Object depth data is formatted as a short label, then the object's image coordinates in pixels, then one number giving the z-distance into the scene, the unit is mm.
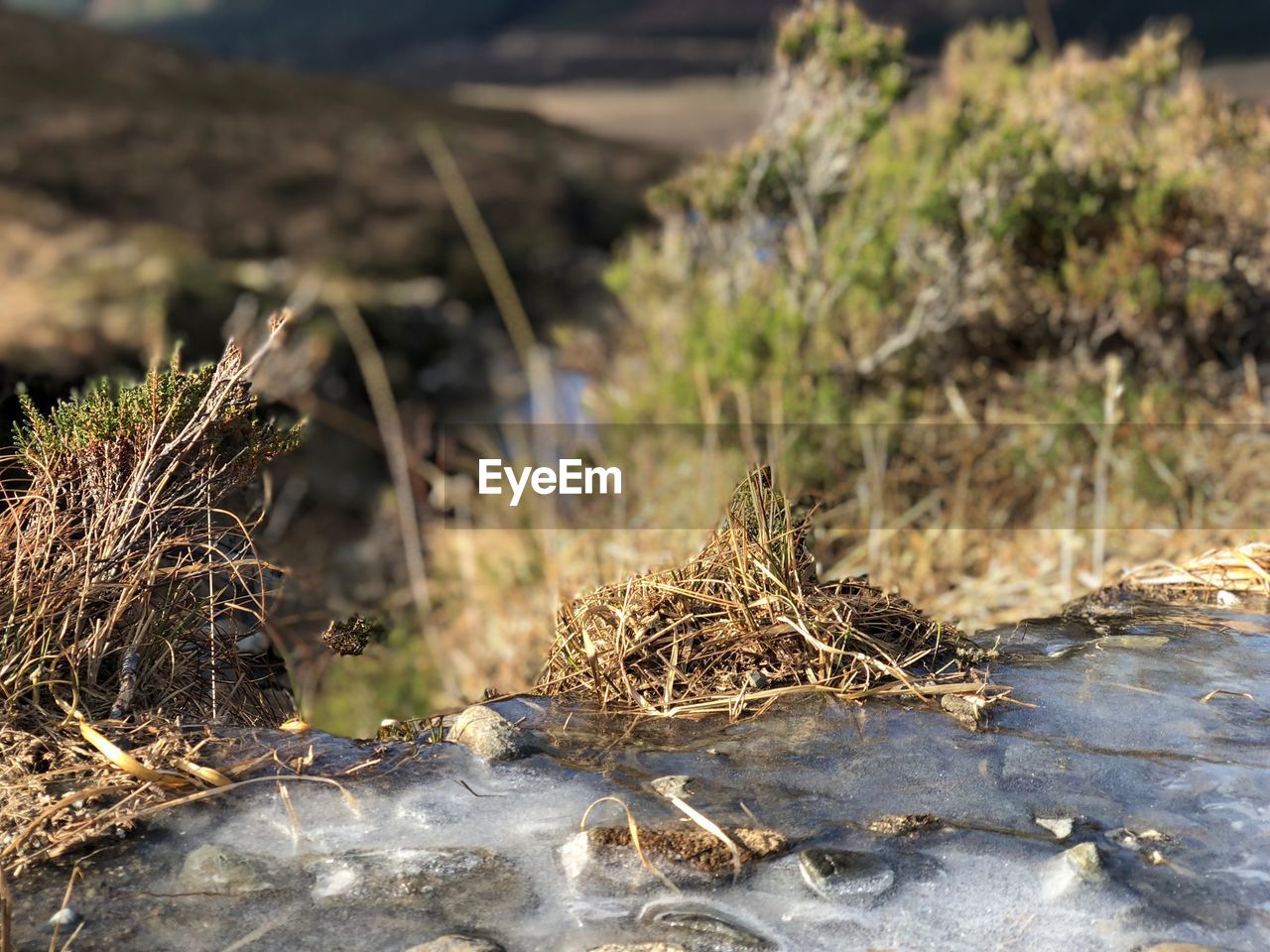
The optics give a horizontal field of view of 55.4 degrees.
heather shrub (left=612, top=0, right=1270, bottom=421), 1565
